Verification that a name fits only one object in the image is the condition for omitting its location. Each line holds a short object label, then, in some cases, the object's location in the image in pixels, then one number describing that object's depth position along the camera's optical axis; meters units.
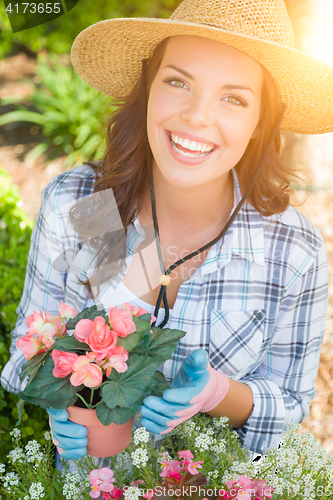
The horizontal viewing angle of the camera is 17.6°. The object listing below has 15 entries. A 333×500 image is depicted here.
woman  1.23
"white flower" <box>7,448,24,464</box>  1.16
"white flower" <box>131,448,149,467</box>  1.08
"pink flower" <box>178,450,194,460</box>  1.09
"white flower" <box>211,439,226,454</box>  1.13
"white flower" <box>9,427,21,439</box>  1.19
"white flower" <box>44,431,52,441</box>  1.20
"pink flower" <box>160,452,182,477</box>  1.09
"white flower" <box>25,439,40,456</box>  1.15
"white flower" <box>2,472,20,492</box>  1.13
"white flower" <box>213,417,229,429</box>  1.18
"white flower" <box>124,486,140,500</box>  1.08
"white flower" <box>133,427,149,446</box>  1.09
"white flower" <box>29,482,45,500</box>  1.11
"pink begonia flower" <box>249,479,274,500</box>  1.08
